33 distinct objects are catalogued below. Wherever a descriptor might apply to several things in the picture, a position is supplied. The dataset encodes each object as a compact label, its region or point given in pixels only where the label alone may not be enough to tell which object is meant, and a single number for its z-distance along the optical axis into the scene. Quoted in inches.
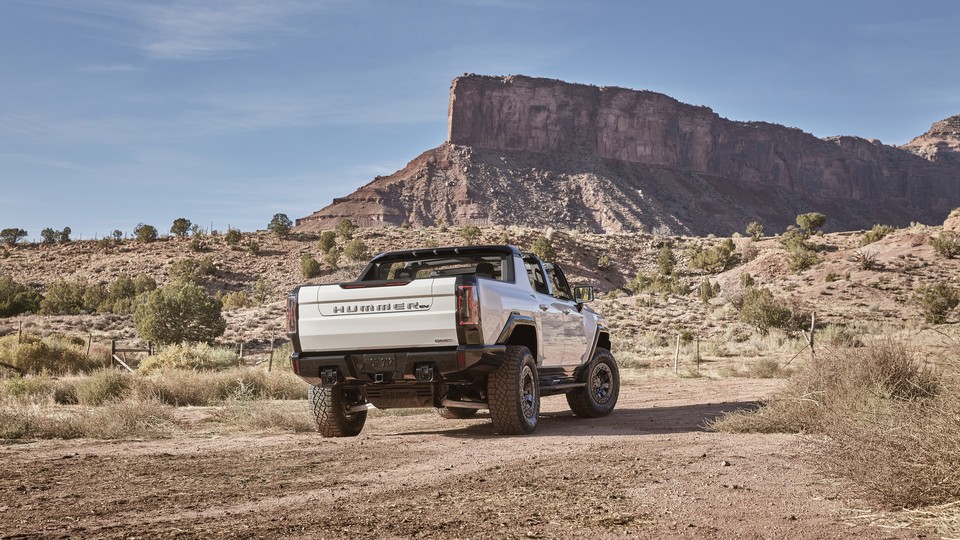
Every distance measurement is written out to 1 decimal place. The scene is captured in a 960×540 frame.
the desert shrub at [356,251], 2760.8
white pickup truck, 382.0
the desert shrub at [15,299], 2208.4
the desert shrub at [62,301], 2268.7
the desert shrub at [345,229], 3117.6
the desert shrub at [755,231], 3075.8
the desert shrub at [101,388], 639.1
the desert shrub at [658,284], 2247.8
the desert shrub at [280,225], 3223.4
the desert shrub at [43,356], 1004.6
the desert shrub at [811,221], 3213.6
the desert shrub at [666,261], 2731.3
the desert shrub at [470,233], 2932.3
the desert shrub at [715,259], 2635.3
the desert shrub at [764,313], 1574.8
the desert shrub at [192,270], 2613.2
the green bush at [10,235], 3371.1
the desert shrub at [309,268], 2652.6
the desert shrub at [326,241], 2952.8
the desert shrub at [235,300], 2293.1
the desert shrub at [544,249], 2689.5
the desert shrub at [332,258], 2758.4
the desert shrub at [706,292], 2024.6
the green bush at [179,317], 1561.3
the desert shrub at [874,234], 2493.8
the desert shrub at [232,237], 3095.5
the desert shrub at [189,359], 1011.9
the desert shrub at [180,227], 3270.2
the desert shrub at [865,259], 1988.2
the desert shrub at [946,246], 2034.9
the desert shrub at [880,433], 206.8
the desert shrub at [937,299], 1599.4
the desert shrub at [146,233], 3216.0
